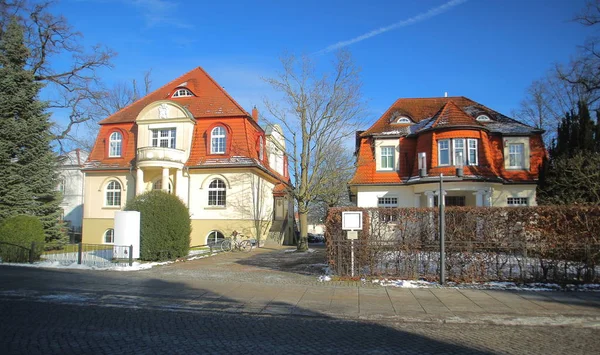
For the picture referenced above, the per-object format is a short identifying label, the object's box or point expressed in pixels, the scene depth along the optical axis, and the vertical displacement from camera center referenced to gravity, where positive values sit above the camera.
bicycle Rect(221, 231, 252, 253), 24.83 -1.82
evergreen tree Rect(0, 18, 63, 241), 21.41 +3.57
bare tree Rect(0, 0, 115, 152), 25.57 +11.24
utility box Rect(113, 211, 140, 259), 16.58 -0.69
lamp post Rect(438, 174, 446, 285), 11.97 -0.86
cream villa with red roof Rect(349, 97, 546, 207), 24.94 +3.45
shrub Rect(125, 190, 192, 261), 17.14 -0.43
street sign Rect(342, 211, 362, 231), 12.62 -0.18
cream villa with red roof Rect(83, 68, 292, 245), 28.67 +3.50
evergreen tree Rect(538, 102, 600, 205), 17.78 +2.27
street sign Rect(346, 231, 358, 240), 12.66 -0.62
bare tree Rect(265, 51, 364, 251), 25.26 +3.60
